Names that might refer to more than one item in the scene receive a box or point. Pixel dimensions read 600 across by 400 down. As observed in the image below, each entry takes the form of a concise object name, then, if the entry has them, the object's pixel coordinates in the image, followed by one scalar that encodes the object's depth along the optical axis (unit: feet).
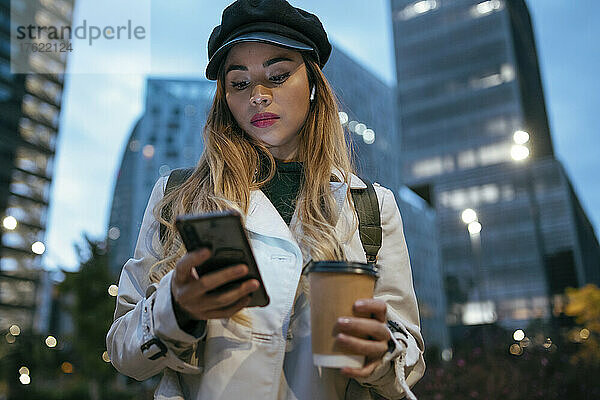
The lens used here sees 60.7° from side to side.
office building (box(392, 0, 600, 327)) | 42.09
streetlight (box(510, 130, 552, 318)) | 30.07
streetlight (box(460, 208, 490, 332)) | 27.91
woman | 2.89
